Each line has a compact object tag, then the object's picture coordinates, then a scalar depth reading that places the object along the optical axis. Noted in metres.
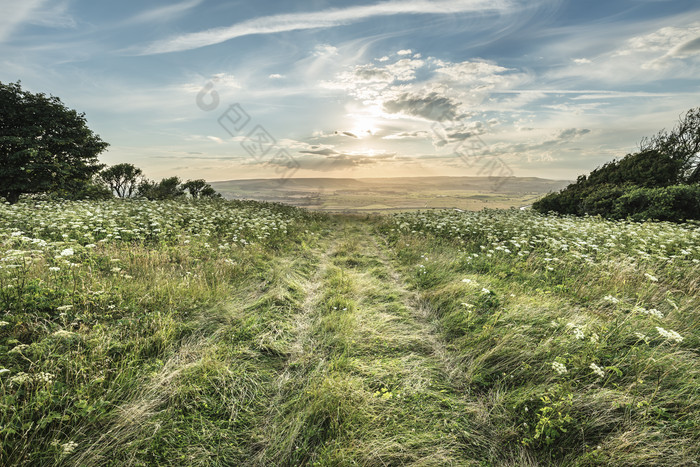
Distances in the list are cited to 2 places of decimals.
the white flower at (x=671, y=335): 3.21
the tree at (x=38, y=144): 21.73
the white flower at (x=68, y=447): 2.23
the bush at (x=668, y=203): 16.15
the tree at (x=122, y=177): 41.88
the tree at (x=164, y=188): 43.25
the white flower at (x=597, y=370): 3.02
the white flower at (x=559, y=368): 3.11
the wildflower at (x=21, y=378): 2.52
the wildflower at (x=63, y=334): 2.99
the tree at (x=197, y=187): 44.47
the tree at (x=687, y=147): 24.94
